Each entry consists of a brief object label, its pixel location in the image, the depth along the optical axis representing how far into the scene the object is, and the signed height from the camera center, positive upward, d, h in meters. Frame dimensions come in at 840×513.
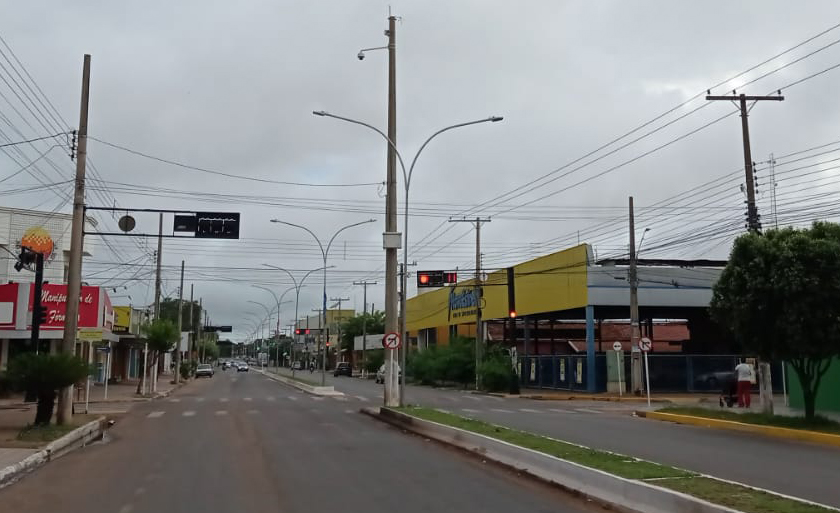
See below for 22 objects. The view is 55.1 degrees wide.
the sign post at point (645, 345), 32.09 +0.69
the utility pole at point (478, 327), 46.64 +2.01
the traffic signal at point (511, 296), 40.09 +3.31
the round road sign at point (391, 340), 26.22 +0.71
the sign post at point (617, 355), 38.16 +0.37
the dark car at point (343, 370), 90.81 -0.89
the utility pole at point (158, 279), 42.22 +4.29
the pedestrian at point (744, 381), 27.80 -0.64
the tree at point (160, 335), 40.88 +1.37
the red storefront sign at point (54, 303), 34.69 +2.54
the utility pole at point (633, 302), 37.81 +2.84
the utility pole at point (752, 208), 23.95 +4.87
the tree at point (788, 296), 19.08 +1.62
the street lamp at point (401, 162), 25.56 +6.57
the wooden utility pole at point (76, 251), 20.67 +2.89
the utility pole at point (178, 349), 56.36 +0.88
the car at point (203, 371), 86.18 -0.97
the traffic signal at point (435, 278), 40.47 +4.41
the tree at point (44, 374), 18.58 -0.28
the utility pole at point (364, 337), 85.39 +2.59
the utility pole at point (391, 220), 26.61 +4.84
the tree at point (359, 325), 102.28 +4.68
